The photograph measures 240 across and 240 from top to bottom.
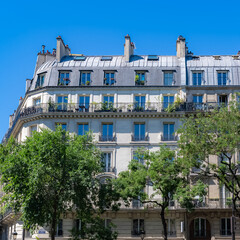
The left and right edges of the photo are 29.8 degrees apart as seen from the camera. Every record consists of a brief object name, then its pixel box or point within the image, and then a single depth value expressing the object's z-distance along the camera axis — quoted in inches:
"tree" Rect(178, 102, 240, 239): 1310.7
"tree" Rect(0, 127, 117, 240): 1384.1
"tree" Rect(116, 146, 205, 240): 1406.7
